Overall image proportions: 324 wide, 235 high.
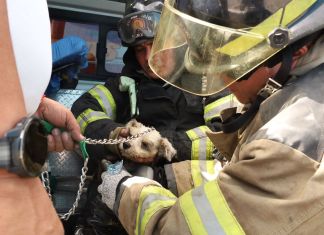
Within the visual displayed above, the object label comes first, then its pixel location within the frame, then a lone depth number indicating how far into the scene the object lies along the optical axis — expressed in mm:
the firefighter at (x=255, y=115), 1081
